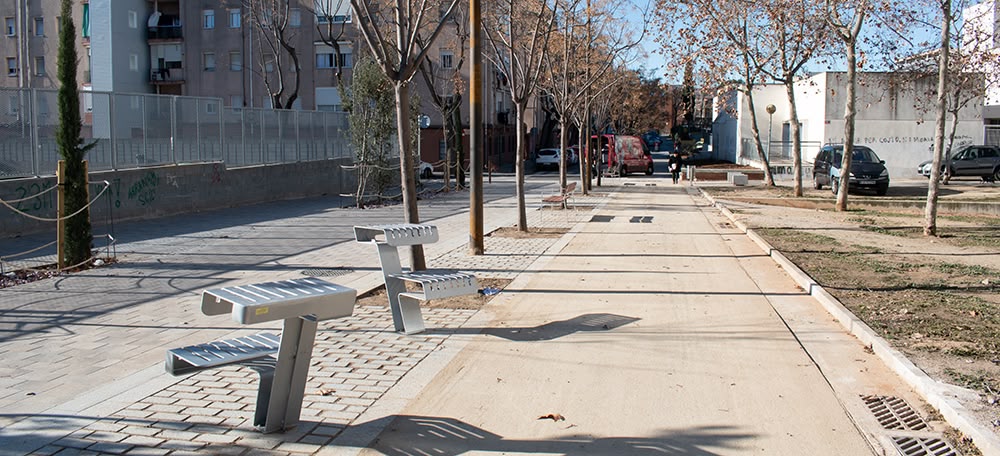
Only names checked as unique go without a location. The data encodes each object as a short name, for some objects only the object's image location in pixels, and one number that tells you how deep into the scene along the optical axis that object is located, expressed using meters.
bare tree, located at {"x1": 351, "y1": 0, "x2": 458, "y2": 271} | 10.00
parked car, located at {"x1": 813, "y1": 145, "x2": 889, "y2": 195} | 30.59
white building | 43.41
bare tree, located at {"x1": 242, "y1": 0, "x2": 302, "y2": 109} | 38.11
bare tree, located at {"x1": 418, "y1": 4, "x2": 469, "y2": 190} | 32.94
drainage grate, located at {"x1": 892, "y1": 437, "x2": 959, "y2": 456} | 4.89
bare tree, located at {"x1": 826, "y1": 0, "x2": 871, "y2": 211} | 18.94
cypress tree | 11.38
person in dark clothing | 39.59
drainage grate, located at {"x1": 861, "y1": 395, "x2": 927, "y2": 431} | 5.36
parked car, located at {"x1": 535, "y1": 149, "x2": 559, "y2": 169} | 59.34
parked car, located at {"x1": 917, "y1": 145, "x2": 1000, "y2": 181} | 39.75
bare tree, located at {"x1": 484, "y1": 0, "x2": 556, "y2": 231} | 16.80
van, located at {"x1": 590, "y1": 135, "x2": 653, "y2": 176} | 49.50
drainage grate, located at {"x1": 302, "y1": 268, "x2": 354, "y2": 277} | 11.65
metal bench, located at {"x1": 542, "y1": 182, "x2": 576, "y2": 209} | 21.94
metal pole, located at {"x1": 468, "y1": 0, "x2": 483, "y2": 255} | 12.79
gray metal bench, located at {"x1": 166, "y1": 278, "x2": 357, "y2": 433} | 4.80
